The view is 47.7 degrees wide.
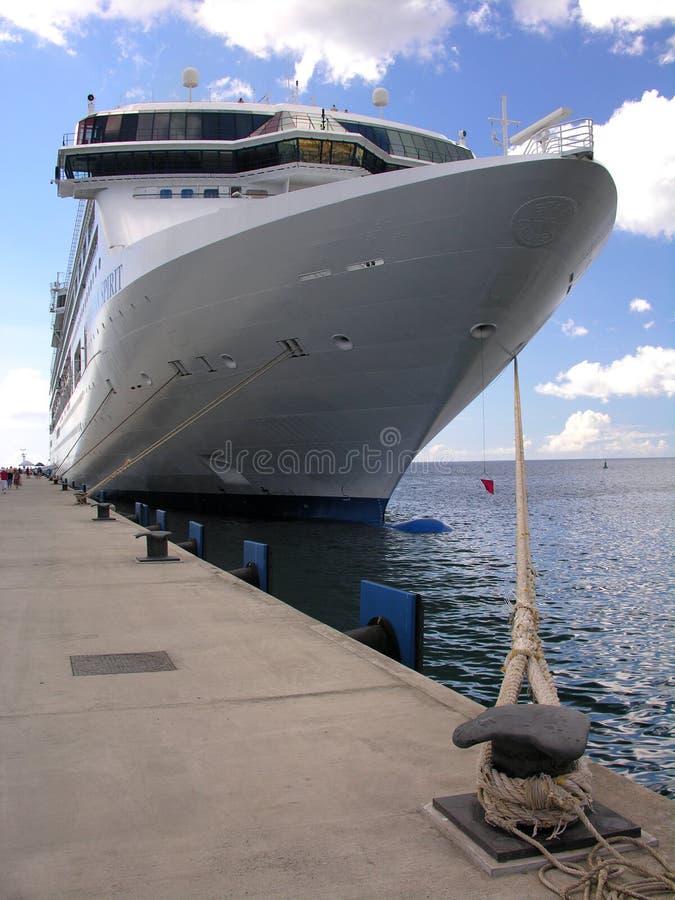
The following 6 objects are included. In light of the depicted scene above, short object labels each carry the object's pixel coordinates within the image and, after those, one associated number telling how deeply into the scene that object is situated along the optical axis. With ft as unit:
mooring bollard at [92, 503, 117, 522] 54.43
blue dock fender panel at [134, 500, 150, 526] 59.67
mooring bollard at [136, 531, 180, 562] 33.12
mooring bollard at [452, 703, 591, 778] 8.06
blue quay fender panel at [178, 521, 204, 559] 37.83
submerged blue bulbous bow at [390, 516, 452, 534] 81.00
